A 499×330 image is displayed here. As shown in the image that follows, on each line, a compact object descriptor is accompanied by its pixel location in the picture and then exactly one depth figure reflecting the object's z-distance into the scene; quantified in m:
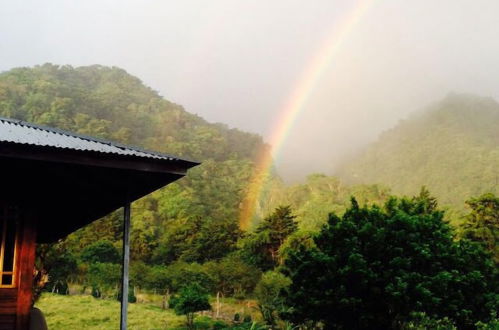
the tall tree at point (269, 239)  42.94
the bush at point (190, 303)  28.50
